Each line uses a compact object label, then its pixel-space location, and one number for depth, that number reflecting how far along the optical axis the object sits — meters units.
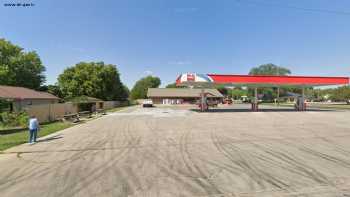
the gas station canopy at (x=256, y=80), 27.23
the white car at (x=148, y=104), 52.50
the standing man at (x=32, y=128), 9.86
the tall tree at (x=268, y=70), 113.19
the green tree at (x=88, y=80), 50.34
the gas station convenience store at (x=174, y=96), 70.19
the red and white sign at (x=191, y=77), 27.00
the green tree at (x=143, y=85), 113.00
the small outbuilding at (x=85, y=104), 27.26
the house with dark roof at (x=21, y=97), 22.12
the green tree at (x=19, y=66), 42.56
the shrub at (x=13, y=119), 15.73
